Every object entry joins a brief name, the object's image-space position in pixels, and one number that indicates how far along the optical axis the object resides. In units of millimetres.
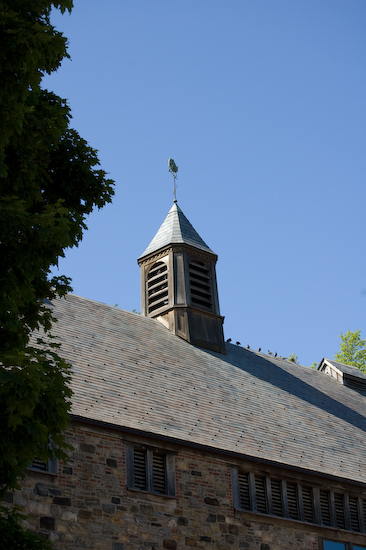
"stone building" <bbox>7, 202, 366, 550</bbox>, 27004
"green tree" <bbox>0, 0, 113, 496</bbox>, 14913
